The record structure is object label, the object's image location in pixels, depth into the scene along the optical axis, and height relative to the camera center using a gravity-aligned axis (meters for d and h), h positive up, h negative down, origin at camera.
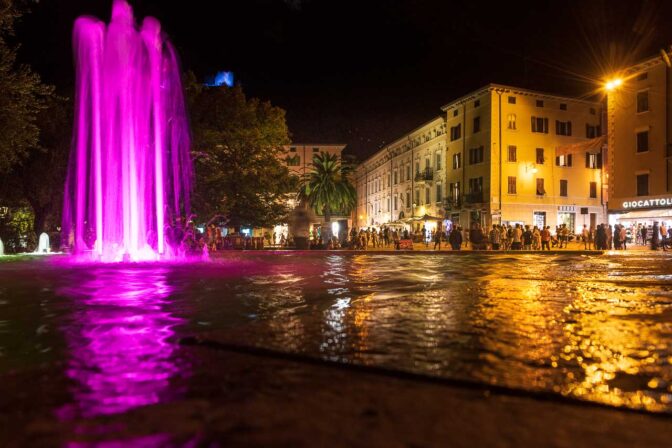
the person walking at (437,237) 38.75 +0.03
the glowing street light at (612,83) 32.99 +9.78
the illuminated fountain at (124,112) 22.20 +5.68
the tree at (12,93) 19.48 +5.75
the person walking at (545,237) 34.78 +0.04
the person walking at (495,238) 34.99 -0.03
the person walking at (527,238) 35.88 -0.03
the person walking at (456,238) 35.10 -0.04
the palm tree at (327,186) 75.19 +7.34
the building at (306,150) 99.38 +16.51
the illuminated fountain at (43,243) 34.67 -0.44
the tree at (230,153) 36.19 +5.96
